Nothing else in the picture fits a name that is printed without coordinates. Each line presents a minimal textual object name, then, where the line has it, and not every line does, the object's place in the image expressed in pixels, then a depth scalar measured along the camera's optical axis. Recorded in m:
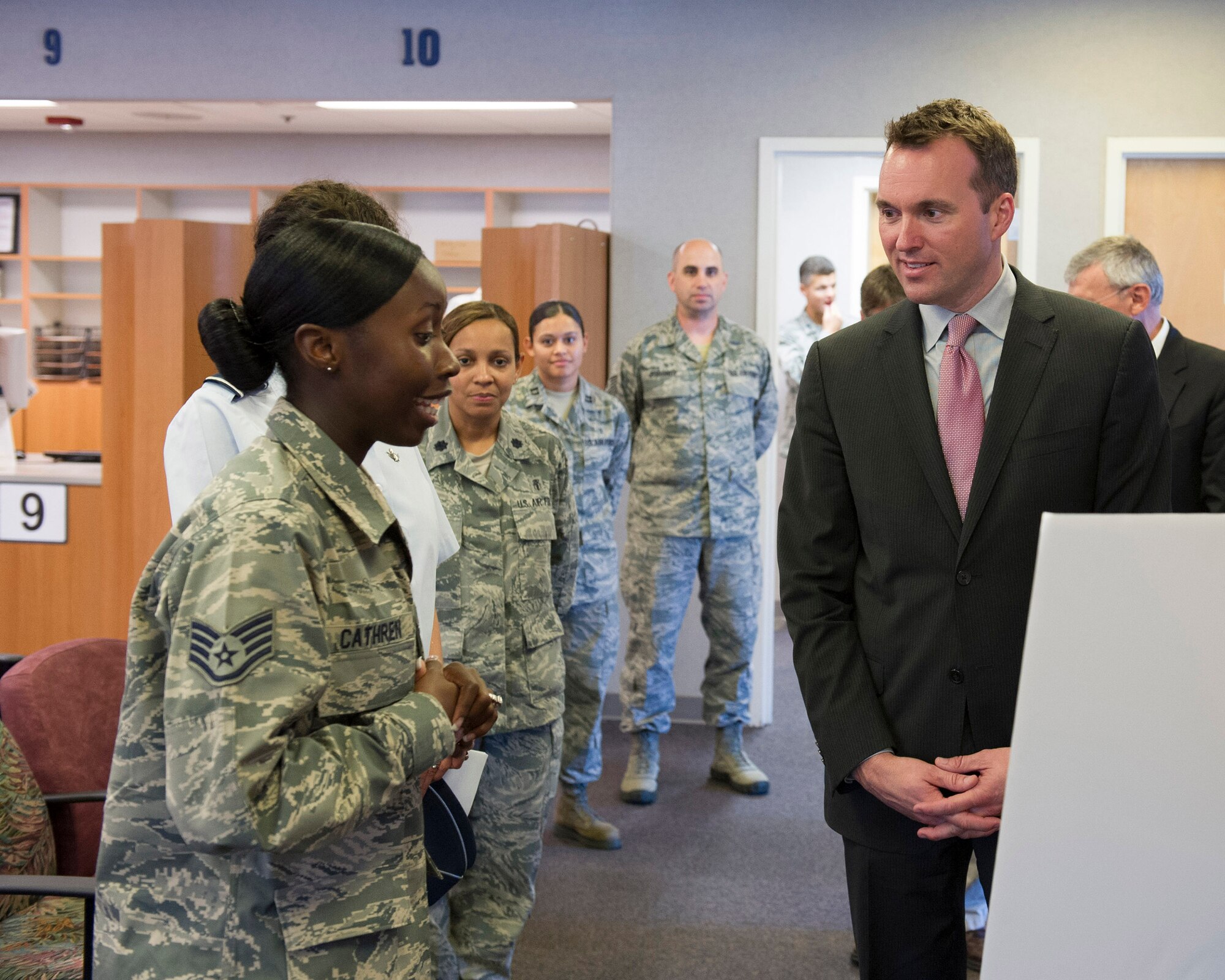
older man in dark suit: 2.73
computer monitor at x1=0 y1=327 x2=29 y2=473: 4.78
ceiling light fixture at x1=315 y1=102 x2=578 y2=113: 6.59
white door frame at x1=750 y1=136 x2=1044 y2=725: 4.61
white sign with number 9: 4.52
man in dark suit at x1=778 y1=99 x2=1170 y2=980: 1.43
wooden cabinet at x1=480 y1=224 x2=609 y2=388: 4.47
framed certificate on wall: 8.48
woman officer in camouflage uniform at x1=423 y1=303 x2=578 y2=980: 2.40
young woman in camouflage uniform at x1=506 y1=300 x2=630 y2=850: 3.51
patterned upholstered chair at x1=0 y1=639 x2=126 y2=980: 1.92
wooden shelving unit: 8.34
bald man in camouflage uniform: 4.20
